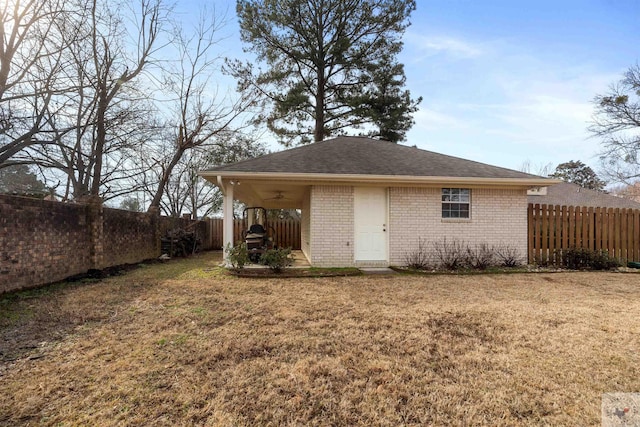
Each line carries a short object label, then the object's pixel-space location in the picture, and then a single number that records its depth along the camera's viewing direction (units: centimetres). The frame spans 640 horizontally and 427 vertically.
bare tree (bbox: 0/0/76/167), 657
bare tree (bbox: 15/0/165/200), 815
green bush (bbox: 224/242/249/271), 786
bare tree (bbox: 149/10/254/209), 1475
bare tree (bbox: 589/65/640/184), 1898
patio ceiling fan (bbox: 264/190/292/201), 1179
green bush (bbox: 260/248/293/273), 784
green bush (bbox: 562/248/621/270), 894
